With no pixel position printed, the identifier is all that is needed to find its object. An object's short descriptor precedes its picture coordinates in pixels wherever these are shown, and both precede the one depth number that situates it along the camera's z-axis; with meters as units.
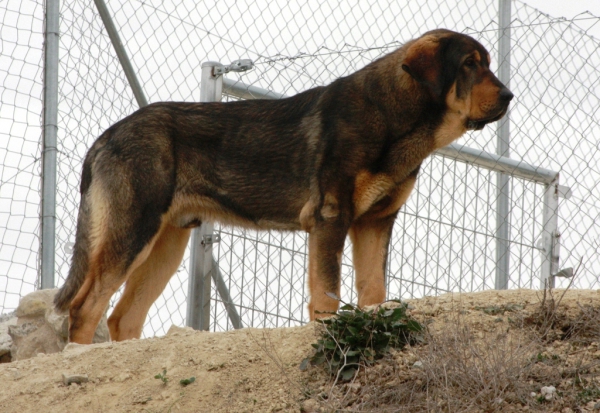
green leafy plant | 7.78
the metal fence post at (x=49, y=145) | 11.22
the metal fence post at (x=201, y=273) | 12.55
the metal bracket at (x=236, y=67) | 13.16
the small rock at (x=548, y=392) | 7.14
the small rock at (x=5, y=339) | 11.85
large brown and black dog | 11.01
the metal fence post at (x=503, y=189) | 13.30
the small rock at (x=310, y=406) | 7.37
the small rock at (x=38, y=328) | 11.48
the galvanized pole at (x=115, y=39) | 12.67
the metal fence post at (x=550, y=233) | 13.57
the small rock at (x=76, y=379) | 8.52
